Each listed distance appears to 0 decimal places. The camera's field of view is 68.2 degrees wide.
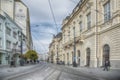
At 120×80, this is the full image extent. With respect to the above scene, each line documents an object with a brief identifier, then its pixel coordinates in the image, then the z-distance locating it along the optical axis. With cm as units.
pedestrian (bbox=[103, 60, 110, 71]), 1175
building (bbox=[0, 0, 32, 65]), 1805
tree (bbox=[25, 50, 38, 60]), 2970
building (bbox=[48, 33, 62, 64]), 4474
